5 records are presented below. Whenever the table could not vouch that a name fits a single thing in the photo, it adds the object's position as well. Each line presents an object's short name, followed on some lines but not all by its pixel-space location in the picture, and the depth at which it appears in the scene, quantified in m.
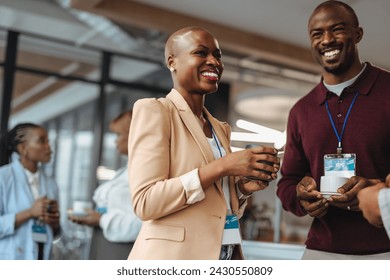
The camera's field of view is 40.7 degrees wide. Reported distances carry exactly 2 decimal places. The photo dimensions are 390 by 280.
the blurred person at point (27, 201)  2.71
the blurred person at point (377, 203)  1.25
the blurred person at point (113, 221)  2.68
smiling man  1.52
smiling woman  1.25
